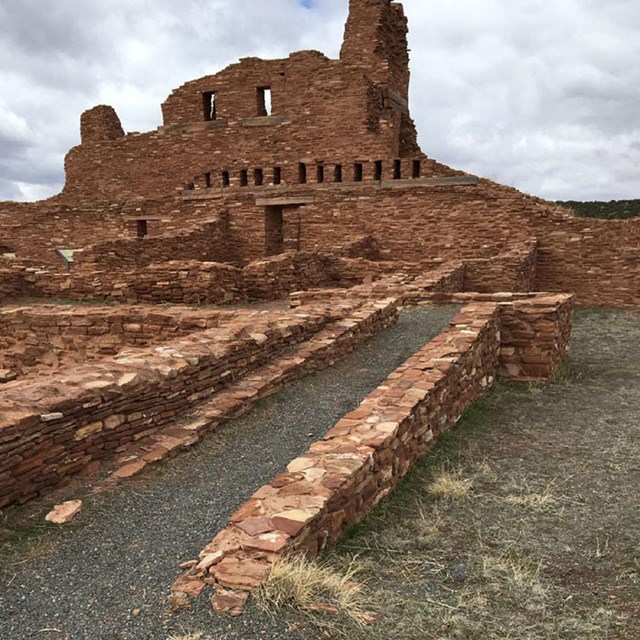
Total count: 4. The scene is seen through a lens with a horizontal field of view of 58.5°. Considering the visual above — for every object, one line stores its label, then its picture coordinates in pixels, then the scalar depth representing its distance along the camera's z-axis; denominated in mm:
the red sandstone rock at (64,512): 3979
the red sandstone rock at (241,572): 2959
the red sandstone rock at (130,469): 4634
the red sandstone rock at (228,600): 2836
